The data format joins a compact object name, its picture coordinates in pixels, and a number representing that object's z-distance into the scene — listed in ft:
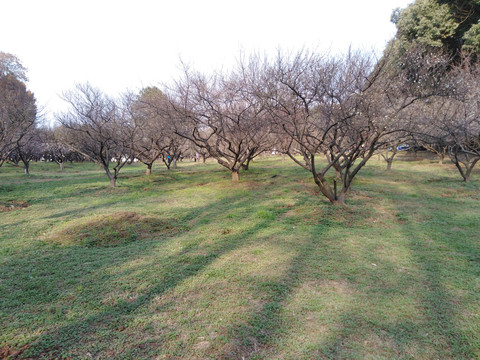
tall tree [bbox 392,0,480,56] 54.48
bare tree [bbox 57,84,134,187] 43.42
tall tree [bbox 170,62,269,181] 37.04
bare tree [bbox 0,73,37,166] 39.65
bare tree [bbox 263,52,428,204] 24.03
